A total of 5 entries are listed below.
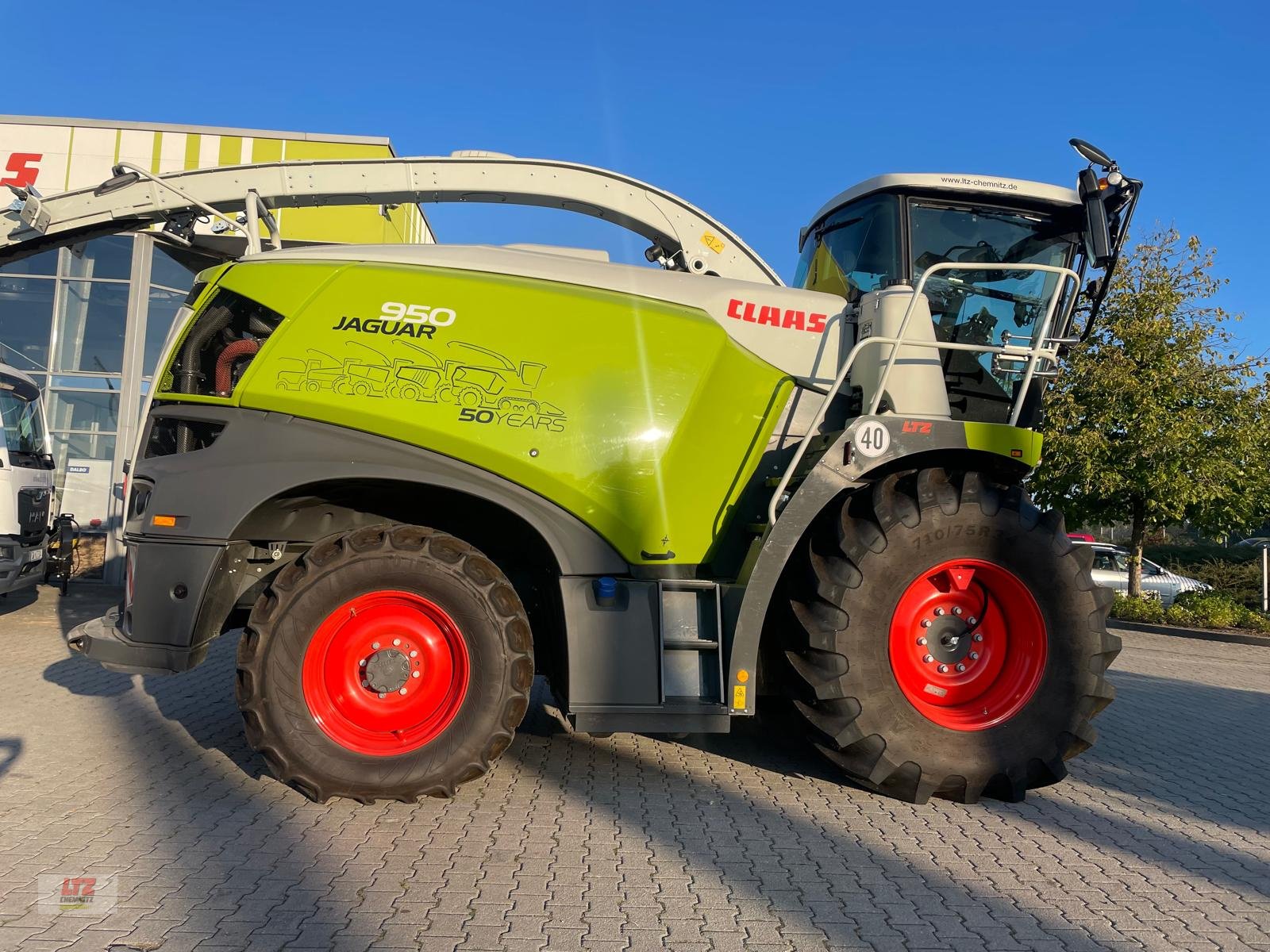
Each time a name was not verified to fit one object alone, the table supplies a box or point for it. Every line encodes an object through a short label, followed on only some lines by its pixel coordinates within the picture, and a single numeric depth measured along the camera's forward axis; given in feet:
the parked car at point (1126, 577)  53.57
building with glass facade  42.80
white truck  27.66
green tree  42.32
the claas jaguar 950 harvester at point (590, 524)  12.71
